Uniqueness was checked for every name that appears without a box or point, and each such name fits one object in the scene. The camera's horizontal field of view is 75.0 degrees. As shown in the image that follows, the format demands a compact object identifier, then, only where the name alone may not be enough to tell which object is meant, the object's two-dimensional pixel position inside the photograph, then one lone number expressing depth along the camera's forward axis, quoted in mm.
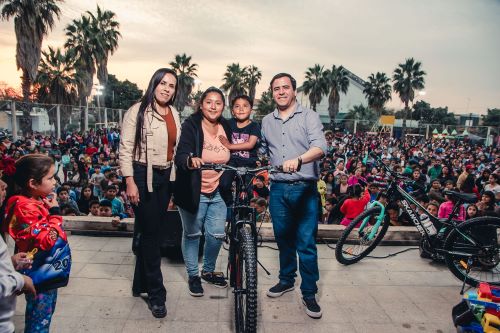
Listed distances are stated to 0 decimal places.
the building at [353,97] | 71375
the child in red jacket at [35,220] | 1911
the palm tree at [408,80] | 39500
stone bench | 4547
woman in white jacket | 2668
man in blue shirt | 2932
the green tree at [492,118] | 67500
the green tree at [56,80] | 23297
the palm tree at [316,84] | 42969
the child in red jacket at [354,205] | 5962
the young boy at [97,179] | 8773
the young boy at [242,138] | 3168
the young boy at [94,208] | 6140
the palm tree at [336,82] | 42875
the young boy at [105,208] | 6098
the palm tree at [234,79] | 44156
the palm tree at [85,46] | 26734
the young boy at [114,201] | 6359
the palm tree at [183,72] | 39531
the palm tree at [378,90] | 42781
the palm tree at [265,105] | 57475
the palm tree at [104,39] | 27875
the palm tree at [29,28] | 17688
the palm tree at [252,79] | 45534
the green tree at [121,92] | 73438
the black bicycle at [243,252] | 2338
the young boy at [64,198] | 6640
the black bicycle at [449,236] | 3742
